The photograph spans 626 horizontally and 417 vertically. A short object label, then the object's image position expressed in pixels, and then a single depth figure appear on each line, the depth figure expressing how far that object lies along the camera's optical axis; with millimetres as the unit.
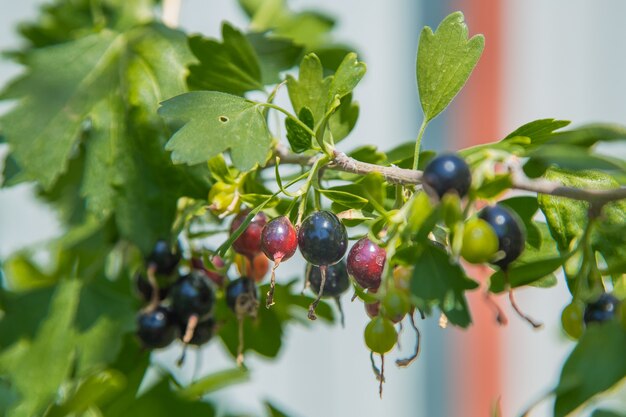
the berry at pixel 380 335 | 583
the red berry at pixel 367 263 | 583
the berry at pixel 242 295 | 633
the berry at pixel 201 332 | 653
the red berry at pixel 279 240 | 588
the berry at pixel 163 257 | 648
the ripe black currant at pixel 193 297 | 640
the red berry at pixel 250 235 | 621
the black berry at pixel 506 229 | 567
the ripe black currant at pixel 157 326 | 650
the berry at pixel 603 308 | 578
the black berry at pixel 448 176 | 561
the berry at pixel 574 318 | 584
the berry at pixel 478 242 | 561
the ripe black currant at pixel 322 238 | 585
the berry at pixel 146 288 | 656
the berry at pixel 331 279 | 619
